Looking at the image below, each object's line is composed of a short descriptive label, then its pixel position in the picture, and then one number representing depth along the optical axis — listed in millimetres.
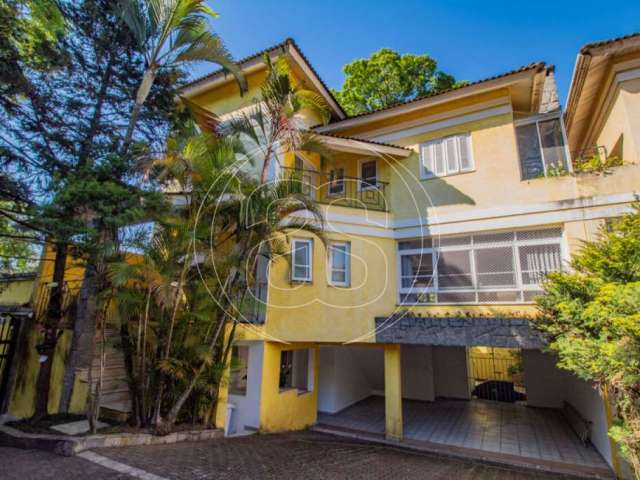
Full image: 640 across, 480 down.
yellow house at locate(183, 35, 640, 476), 8852
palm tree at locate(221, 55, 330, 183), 8039
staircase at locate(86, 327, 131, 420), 8156
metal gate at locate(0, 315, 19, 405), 10156
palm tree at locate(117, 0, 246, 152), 9078
